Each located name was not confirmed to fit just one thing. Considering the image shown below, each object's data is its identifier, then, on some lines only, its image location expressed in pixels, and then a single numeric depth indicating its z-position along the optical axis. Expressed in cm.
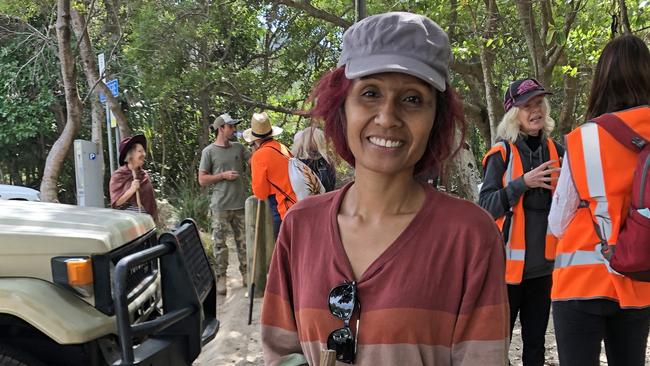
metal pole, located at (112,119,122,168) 925
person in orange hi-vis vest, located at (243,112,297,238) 522
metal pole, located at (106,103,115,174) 861
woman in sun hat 553
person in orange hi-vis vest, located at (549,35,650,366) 216
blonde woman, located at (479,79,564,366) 305
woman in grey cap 125
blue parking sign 779
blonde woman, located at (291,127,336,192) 487
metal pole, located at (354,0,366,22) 371
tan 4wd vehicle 251
